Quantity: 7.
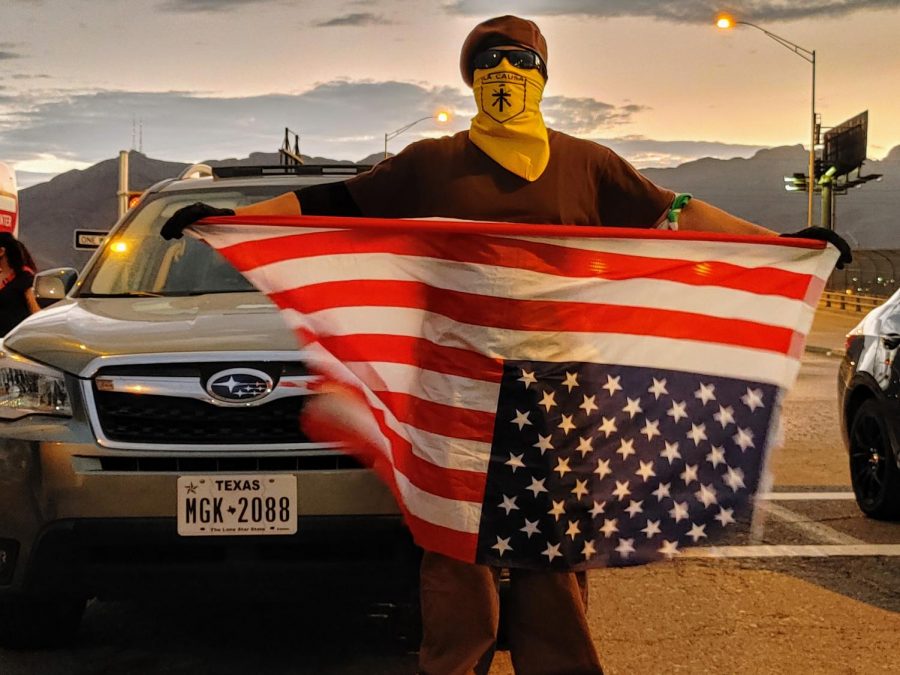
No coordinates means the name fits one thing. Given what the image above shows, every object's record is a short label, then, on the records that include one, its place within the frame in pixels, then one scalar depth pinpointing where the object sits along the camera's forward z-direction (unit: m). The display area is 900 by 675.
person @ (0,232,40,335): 9.29
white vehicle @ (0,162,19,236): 19.84
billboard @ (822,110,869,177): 80.94
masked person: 3.46
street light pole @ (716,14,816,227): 29.53
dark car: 6.93
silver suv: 3.96
